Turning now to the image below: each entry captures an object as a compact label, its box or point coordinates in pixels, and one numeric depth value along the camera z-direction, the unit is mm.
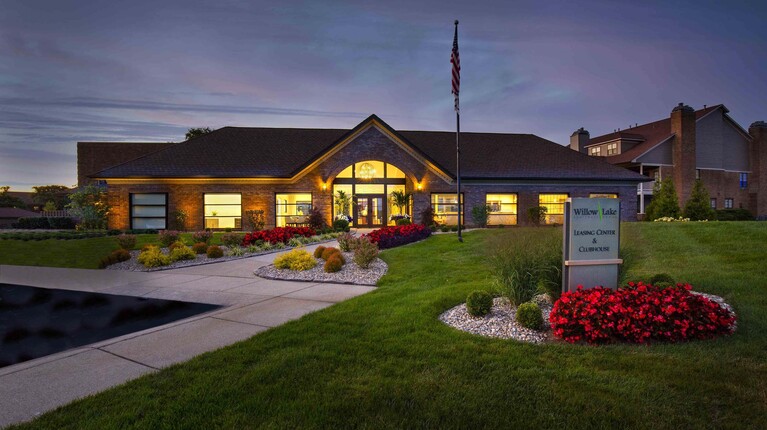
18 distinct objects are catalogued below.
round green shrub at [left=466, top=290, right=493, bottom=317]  6199
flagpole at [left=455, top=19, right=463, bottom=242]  16109
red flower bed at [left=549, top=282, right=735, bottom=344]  5109
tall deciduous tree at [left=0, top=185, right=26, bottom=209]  69081
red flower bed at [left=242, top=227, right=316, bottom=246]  16250
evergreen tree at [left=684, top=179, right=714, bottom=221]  24688
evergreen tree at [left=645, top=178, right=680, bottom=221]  25609
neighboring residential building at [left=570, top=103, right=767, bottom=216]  36703
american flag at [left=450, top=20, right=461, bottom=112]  16078
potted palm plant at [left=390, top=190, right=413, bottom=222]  26562
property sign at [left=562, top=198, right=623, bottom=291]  6129
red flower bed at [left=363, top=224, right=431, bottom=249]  15882
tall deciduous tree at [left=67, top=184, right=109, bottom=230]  24391
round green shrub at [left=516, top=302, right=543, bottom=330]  5613
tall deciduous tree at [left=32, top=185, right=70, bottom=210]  65625
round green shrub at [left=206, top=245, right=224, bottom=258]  13953
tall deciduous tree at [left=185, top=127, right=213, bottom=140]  43091
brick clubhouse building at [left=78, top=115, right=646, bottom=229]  25609
